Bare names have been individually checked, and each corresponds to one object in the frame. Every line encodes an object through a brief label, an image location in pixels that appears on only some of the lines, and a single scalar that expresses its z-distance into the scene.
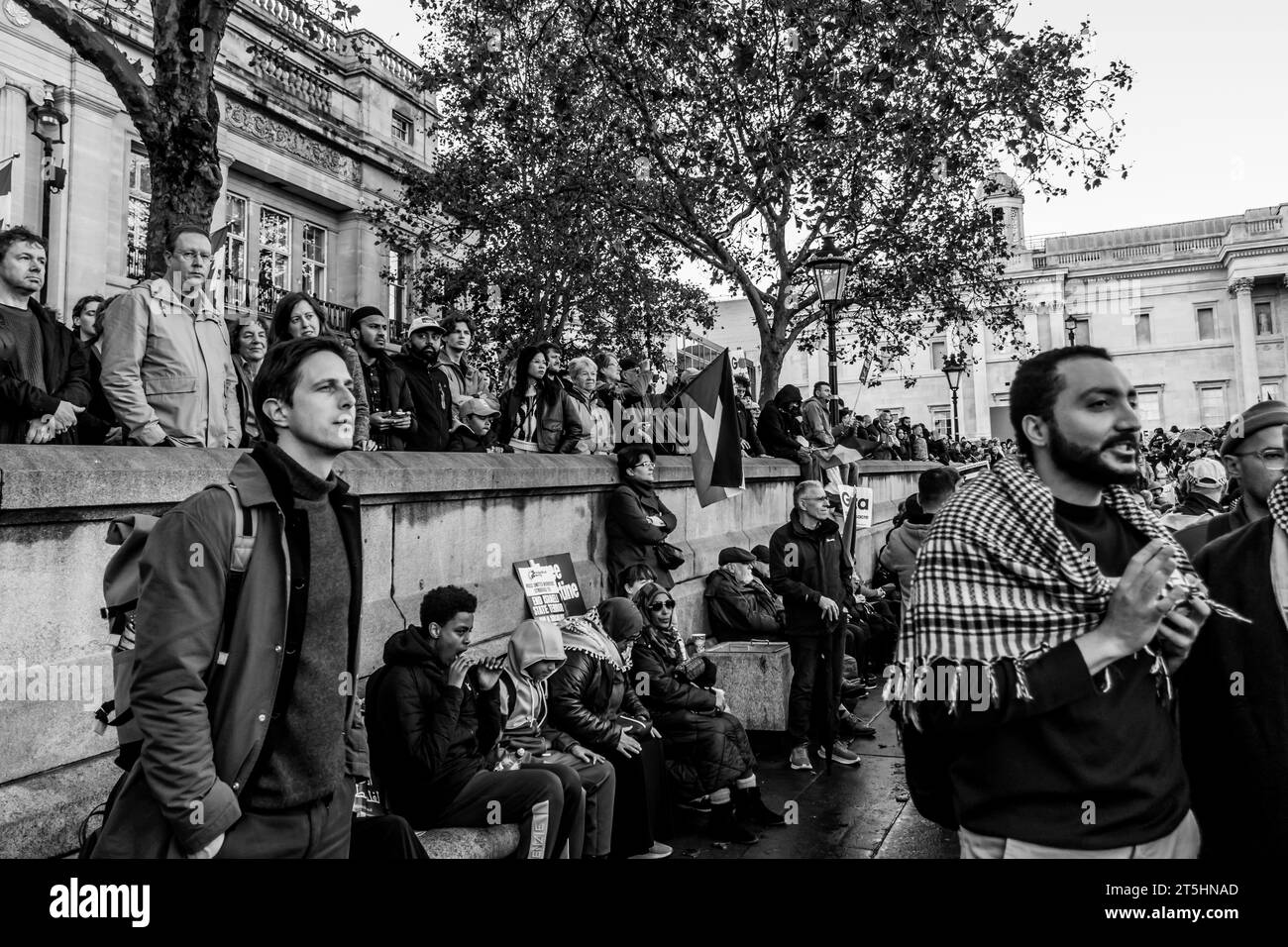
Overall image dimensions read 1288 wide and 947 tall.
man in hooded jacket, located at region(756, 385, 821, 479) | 12.70
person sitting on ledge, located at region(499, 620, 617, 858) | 4.73
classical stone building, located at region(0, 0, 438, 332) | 16.50
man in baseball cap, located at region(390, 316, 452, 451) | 6.96
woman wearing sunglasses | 5.50
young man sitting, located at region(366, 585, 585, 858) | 3.99
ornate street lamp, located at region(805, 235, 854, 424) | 13.16
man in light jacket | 4.46
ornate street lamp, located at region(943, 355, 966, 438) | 21.85
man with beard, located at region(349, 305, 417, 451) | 6.62
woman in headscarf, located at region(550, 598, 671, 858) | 4.99
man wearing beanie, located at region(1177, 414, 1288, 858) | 2.20
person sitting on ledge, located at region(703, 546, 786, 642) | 8.33
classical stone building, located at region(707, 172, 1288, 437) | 57.84
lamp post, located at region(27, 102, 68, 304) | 11.05
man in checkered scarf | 2.06
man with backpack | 2.21
